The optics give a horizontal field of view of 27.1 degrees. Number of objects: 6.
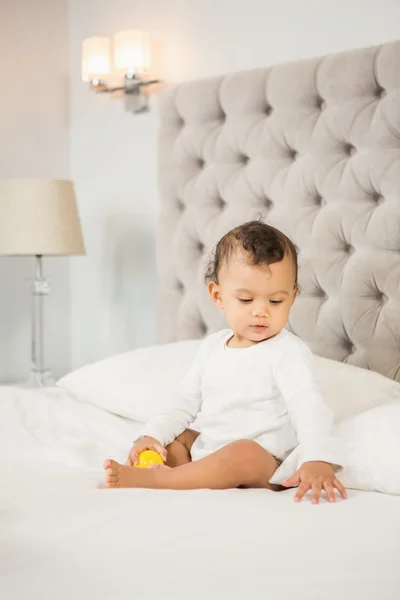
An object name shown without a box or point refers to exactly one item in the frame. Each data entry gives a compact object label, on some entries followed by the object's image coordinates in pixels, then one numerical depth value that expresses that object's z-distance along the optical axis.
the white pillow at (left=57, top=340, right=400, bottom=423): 1.94
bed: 1.07
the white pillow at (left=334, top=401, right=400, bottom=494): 1.53
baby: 1.55
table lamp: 2.93
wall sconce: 3.07
